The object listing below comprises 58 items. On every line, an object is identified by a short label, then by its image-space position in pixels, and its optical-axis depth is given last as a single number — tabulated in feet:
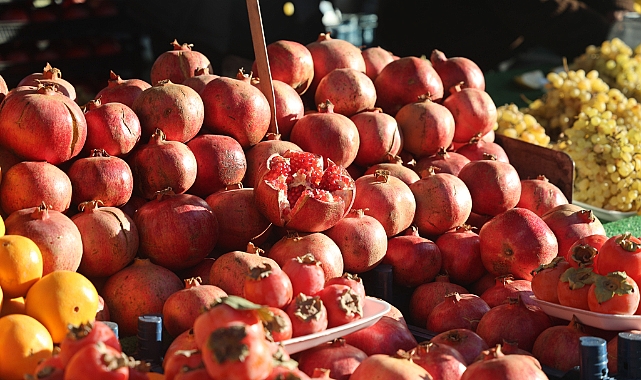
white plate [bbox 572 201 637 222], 7.28
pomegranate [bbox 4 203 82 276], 5.59
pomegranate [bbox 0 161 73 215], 5.74
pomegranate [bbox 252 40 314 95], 6.62
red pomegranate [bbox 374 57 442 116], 6.77
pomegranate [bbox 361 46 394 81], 6.98
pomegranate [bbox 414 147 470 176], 6.61
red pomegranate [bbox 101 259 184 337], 5.74
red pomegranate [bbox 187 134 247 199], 6.10
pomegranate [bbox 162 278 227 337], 5.55
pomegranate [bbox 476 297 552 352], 5.72
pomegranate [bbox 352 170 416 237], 6.18
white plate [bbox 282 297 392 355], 5.25
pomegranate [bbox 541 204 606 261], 6.25
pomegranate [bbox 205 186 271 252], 6.01
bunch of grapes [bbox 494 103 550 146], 7.70
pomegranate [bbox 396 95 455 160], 6.61
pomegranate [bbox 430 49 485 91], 6.99
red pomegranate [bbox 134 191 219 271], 5.85
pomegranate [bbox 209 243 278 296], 5.72
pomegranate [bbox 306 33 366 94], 6.78
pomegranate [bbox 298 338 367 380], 5.37
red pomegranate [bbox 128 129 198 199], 5.96
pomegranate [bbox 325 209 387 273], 6.01
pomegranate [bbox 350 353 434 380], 5.16
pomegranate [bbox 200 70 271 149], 6.21
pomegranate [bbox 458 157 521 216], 6.45
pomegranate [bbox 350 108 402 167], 6.49
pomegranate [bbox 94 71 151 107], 6.30
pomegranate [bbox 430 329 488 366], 5.50
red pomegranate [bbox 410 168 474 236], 6.31
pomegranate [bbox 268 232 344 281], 5.83
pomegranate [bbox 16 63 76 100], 6.21
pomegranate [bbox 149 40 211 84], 6.51
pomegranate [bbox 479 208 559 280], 6.11
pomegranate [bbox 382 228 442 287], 6.19
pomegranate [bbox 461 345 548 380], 5.16
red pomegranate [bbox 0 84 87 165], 5.79
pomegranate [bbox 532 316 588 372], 5.56
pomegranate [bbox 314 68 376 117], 6.59
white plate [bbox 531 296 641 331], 5.52
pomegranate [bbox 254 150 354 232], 5.92
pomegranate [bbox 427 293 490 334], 5.85
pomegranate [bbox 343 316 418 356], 5.57
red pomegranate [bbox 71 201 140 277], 5.75
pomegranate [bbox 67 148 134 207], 5.85
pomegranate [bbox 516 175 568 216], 6.61
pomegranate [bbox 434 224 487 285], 6.28
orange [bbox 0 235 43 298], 5.42
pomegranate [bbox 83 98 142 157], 5.95
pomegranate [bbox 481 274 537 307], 6.00
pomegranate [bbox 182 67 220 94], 6.32
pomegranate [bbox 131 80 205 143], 6.07
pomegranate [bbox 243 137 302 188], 6.19
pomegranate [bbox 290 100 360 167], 6.30
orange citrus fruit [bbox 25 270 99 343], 5.37
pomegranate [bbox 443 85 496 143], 6.79
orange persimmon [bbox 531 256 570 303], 5.72
